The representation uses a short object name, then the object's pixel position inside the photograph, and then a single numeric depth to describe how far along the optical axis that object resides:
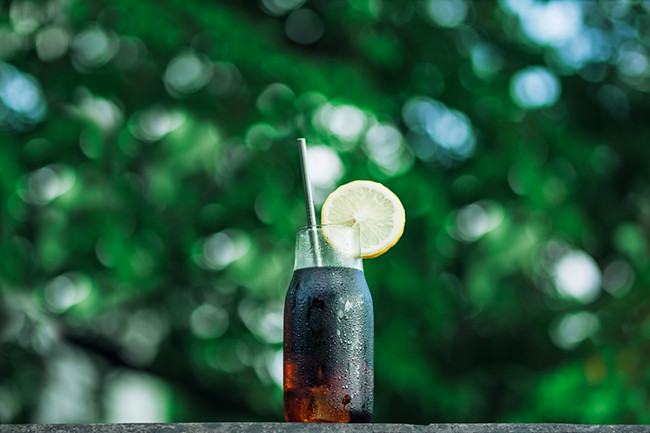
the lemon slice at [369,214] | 1.20
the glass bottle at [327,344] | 1.10
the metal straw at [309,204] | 1.15
